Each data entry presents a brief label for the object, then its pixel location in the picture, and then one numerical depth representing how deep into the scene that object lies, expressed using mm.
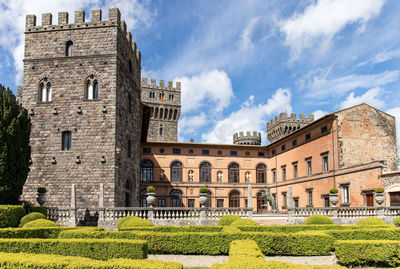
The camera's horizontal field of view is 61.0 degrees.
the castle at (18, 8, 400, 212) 23172
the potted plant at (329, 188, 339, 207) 22484
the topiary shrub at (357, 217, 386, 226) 17080
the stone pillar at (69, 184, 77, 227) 20312
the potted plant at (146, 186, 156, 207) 20047
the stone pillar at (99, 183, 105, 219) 20266
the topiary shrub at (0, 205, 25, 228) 16172
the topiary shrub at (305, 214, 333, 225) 18123
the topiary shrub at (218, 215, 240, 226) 17719
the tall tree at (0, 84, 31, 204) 18156
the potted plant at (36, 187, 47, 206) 21578
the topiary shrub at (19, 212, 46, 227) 16970
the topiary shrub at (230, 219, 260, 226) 15992
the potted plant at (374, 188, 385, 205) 21266
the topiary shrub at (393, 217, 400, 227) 18062
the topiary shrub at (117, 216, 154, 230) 15797
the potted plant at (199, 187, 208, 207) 20281
